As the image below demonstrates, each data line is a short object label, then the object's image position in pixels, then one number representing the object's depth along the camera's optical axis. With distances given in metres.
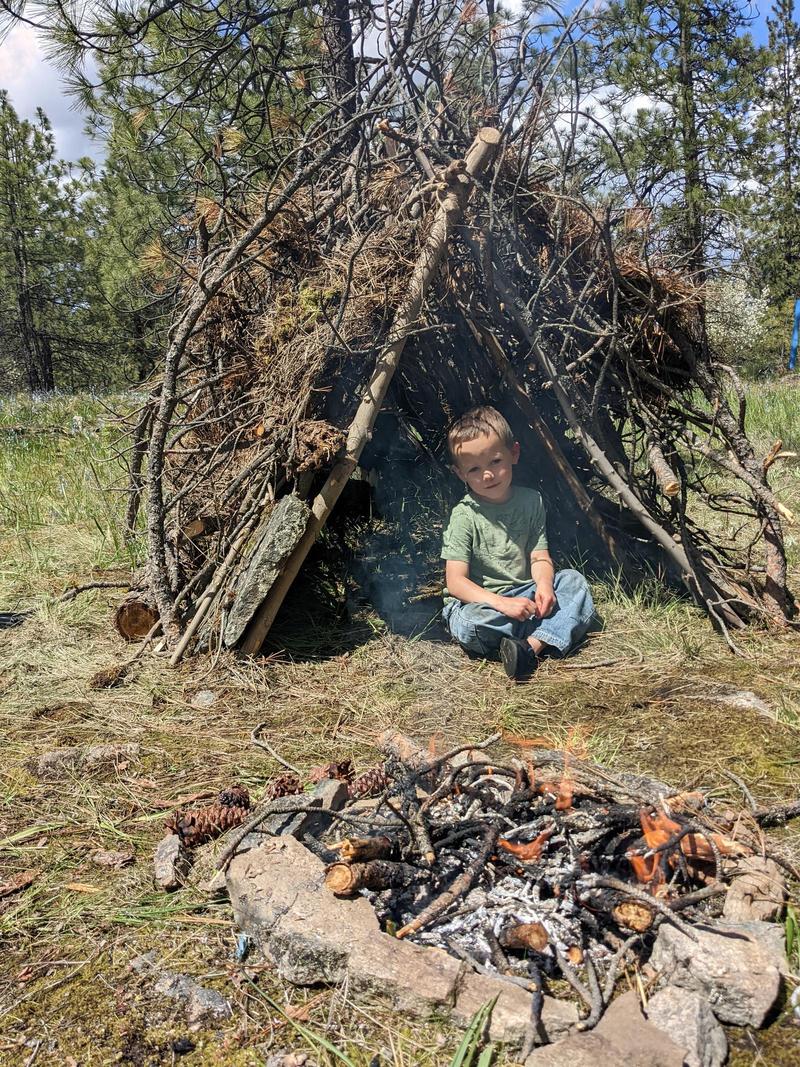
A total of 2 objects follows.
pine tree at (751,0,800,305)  19.41
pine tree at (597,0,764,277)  14.36
